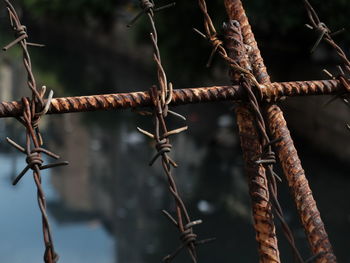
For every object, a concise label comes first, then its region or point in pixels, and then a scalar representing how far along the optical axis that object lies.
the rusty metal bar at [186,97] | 1.16
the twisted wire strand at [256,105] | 1.14
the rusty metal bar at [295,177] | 1.18
